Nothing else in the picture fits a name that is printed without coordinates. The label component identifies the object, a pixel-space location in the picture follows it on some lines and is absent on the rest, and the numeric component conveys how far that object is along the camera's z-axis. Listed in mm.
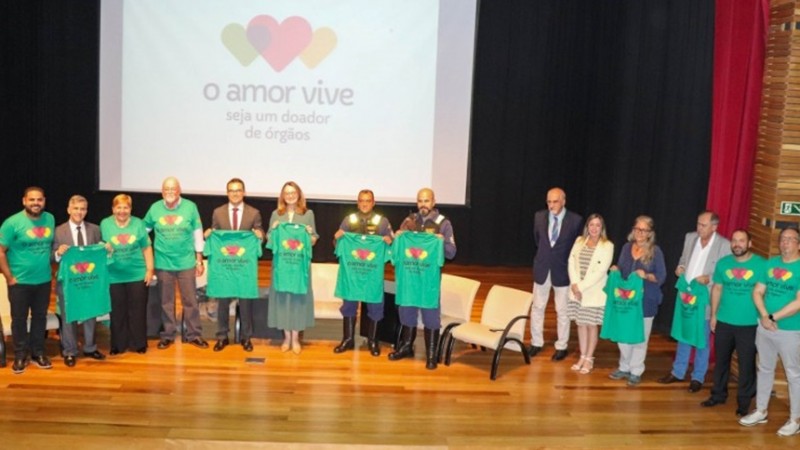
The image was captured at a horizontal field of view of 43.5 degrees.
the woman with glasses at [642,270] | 8359
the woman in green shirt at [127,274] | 8664
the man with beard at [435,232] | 8930
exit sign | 8219
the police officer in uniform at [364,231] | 9078
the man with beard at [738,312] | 7648
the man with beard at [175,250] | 8891
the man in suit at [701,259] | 8156
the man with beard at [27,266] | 8102
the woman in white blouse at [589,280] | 8594
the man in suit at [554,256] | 9039
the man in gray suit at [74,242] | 8297
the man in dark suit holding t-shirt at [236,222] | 8941
